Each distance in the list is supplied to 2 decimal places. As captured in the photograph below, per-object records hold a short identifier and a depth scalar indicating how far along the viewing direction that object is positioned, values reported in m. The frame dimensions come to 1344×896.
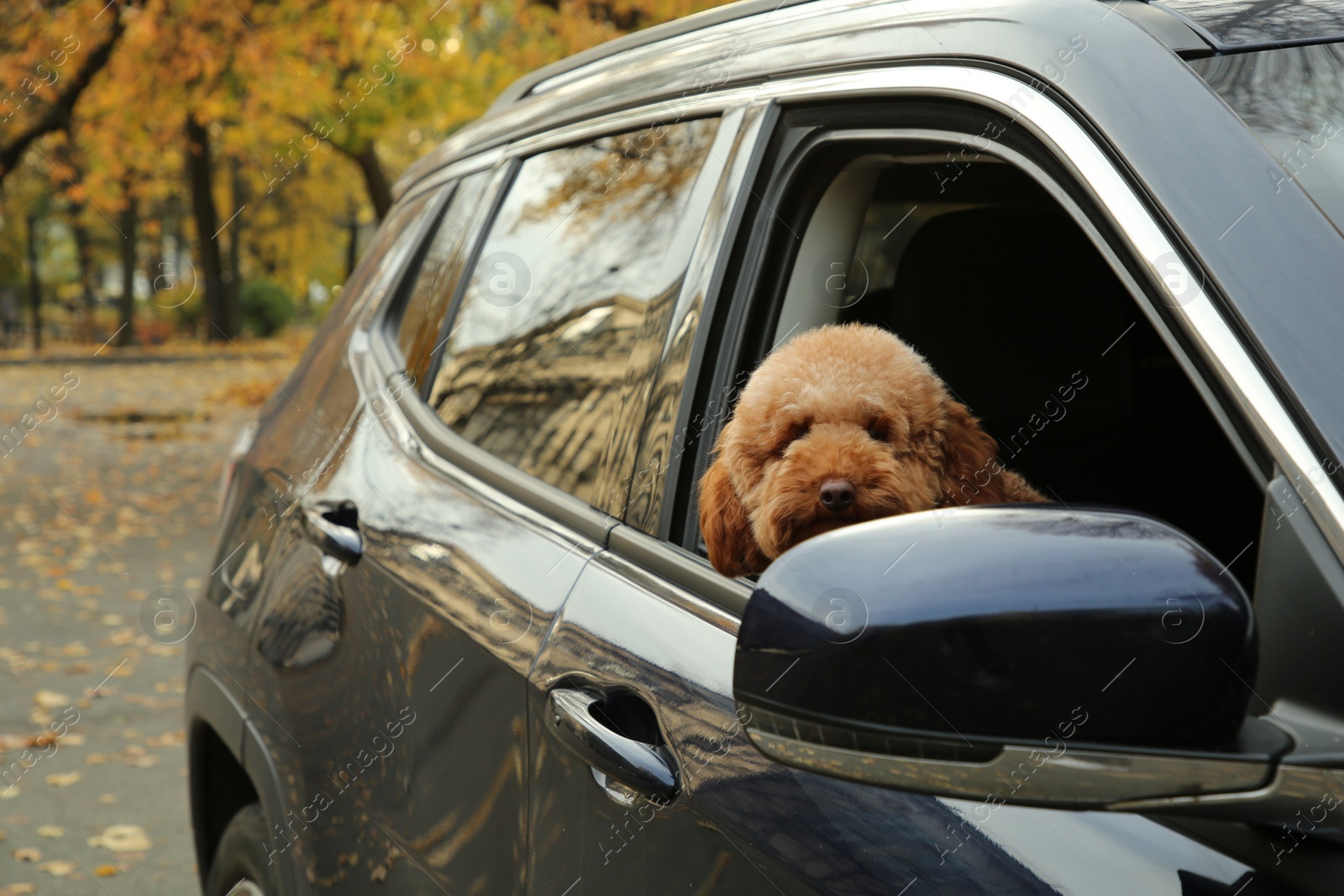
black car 0.95
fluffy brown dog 1.63
